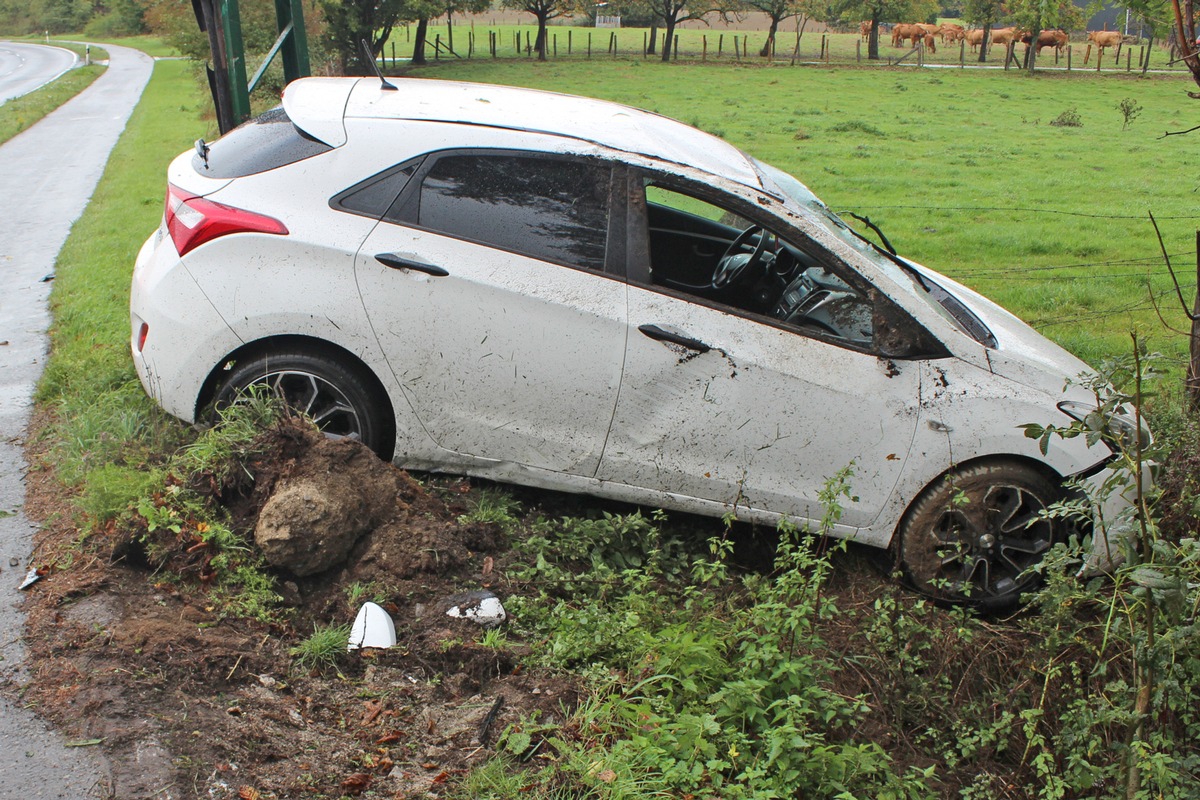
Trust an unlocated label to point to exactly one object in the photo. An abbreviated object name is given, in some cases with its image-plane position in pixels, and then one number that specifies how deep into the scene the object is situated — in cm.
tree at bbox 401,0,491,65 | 3685
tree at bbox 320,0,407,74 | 3403
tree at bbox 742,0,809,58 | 5706
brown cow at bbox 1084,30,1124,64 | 5428
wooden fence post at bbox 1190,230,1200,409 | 591
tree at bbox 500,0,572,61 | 5206
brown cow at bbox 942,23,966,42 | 6366
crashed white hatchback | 484
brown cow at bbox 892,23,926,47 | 6512
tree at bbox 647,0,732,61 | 5412
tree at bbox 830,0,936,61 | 5641
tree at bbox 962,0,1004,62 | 5372
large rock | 437
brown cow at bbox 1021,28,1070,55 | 5556
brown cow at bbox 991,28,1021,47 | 5659
